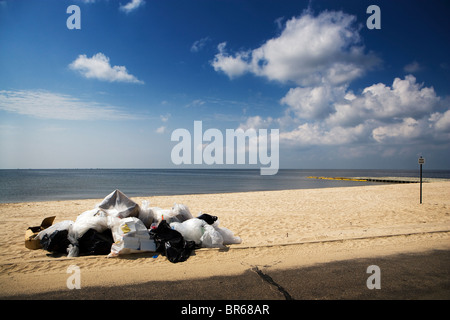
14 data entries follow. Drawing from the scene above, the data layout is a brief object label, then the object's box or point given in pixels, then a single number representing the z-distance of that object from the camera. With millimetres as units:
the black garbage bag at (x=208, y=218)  5746
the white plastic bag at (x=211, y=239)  5188
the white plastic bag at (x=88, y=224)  4953
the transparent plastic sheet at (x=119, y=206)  5277
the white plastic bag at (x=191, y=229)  5270
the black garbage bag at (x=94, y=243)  4777
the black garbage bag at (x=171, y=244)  4602
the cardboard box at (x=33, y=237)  5129
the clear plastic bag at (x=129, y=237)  4650
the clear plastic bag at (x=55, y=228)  5167
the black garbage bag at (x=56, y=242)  4926
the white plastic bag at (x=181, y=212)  5848
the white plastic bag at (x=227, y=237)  5613
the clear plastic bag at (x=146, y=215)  5613
